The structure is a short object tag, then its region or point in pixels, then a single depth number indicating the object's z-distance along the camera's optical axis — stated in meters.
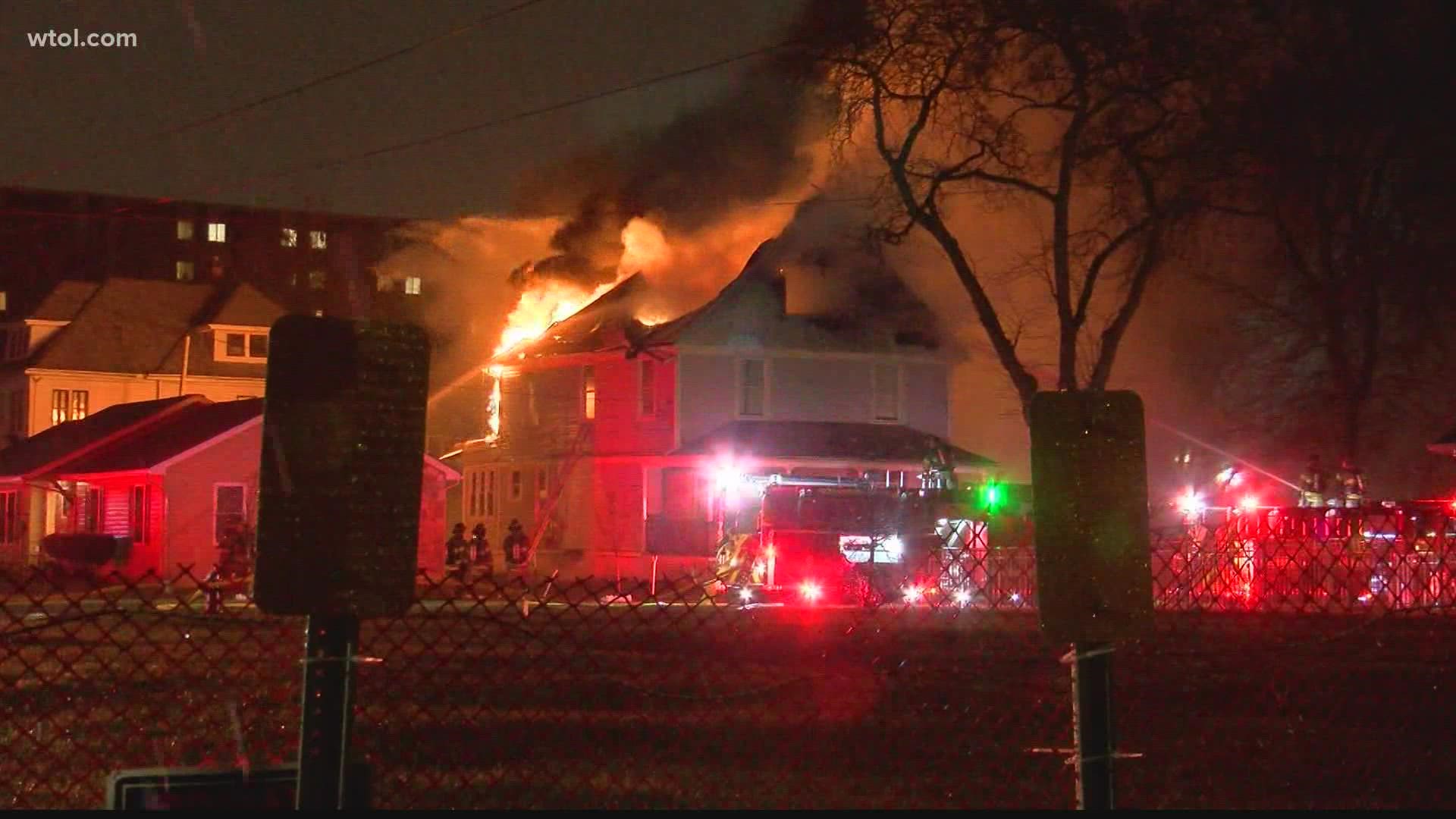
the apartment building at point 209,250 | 69.12
